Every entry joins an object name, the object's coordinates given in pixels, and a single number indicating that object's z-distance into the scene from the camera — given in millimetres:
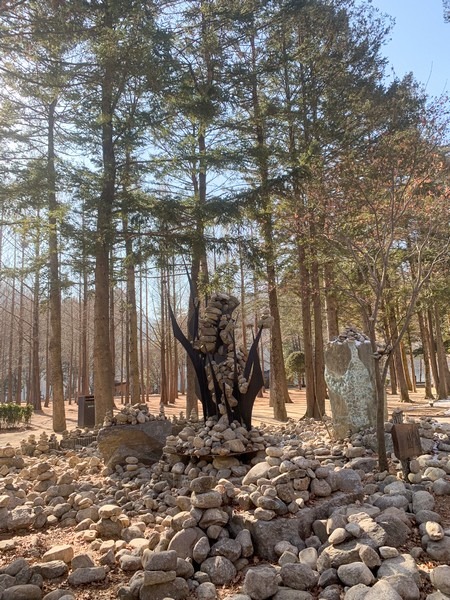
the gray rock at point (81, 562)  2938
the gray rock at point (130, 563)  2943
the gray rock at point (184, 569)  2719
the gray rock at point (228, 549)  2938
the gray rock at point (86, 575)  2787
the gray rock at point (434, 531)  2904
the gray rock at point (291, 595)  2422
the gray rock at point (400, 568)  2465
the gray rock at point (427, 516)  3262
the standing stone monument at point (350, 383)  6625
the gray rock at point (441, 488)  4039
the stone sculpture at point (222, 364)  5535
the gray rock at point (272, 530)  3027
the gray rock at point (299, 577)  2578
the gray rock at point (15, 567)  2773
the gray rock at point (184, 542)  2906
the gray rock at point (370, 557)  2561
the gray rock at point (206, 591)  2546
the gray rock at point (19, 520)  3918
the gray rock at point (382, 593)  2189
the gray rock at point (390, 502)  3518
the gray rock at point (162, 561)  2604
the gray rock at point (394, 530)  2898
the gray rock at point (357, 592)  2275
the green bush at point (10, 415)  12305
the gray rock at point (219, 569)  2756
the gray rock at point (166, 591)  2514
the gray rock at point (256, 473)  3935
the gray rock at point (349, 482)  3697
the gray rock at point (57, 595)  2510
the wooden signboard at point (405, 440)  4234
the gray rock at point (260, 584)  2475
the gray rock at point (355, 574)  2459
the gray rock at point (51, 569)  2850
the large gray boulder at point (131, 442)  6016
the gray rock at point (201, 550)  2900
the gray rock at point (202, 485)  3271
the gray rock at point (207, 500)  3145
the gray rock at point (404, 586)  2318
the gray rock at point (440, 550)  2805
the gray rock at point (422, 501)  3473
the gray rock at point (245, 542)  2982
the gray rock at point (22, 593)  2499
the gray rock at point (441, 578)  2373
